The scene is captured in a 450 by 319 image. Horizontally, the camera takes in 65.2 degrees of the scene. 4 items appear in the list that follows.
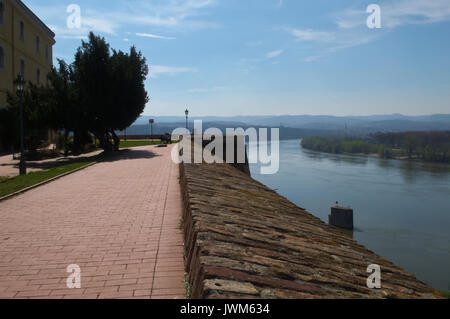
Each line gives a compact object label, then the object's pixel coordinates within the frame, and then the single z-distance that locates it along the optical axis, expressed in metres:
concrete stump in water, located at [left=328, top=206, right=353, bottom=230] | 35.44
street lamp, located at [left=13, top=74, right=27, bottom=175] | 12.23
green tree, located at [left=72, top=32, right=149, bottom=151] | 18.77
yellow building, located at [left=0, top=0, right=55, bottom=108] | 22.55
